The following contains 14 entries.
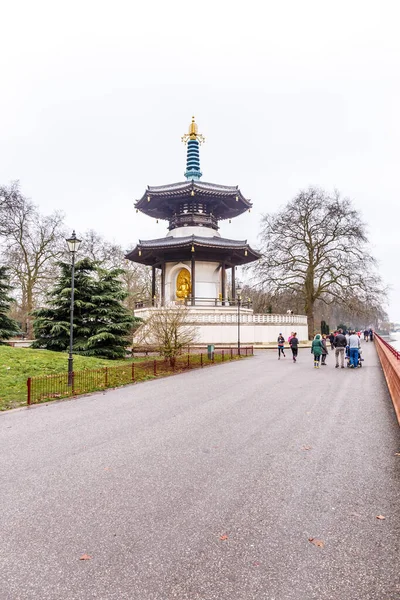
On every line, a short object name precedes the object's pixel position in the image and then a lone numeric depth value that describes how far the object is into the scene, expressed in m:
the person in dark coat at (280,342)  23.67
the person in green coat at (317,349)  18.05
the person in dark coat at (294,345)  21.44
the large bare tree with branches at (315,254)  39.59
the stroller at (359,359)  18.37
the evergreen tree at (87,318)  20.55
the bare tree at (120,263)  48.91
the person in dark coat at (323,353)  18.74
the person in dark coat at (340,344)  18.14
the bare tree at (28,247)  35.50
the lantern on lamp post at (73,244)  13.45
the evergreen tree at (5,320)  22.23
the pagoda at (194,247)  34.44
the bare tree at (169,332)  17.97
